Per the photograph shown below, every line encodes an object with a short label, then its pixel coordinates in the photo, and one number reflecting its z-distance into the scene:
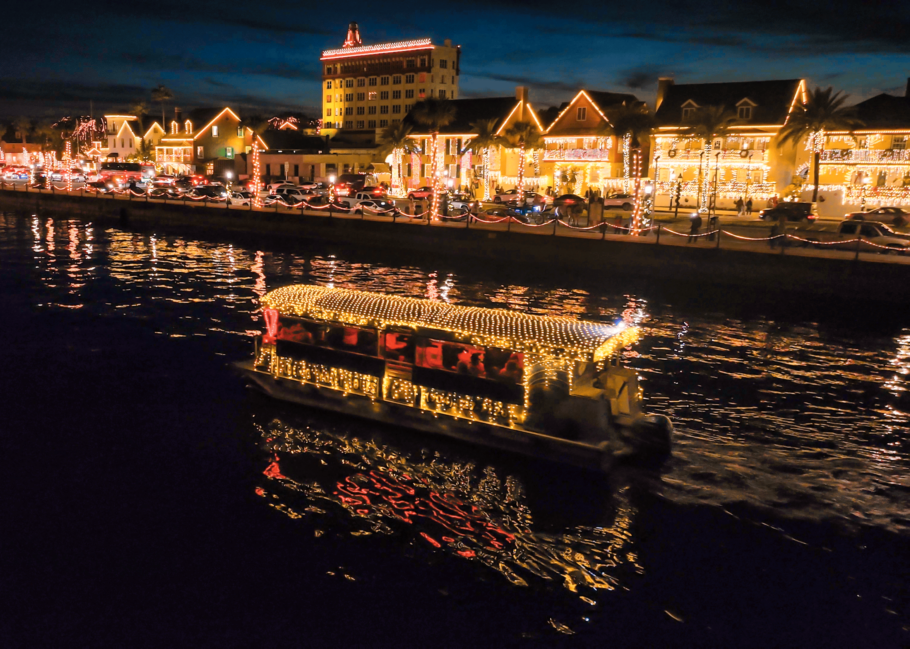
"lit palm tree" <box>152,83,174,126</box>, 118.78
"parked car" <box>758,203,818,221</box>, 43.31
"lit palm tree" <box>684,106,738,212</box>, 53.09
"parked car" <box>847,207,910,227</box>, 39.59
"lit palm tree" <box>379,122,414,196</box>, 70.44
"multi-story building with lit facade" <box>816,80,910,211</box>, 50.31
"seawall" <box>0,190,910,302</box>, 26.03
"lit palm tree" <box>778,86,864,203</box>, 50.59
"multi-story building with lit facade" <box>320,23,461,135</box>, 118.81
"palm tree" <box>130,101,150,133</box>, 111.44
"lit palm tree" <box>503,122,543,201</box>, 64.88
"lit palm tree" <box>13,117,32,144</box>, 147.62
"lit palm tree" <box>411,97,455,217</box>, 67.25
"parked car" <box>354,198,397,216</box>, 47.94
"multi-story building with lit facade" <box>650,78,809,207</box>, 54.66
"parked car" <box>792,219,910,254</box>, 31.95
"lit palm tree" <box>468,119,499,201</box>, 65.75
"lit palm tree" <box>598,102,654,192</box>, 52.12
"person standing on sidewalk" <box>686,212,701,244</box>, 35.34
